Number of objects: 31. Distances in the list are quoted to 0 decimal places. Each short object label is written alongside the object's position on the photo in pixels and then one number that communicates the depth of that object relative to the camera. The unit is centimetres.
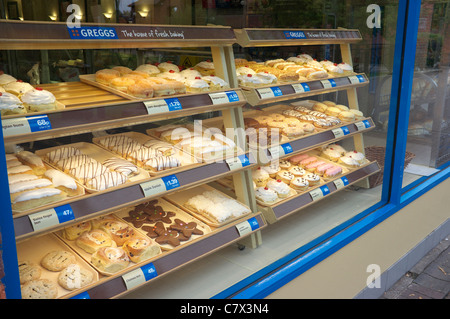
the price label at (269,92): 283
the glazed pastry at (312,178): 349
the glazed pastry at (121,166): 239
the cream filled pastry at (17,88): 207
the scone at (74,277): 206
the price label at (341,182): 363
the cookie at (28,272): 208
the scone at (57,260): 221
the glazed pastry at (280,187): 323
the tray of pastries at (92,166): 222
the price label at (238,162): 269
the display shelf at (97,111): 182
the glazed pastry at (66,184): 212
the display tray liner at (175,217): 254
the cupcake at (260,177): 329
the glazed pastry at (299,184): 337
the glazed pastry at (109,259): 219
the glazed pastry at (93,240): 235
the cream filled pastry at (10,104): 185
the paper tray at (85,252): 219
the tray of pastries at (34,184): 191
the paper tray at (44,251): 219
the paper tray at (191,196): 272
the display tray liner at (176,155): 245
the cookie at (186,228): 257
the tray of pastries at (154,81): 236
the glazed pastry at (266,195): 310
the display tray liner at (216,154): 263
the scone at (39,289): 197
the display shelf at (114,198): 186
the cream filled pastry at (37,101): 198
